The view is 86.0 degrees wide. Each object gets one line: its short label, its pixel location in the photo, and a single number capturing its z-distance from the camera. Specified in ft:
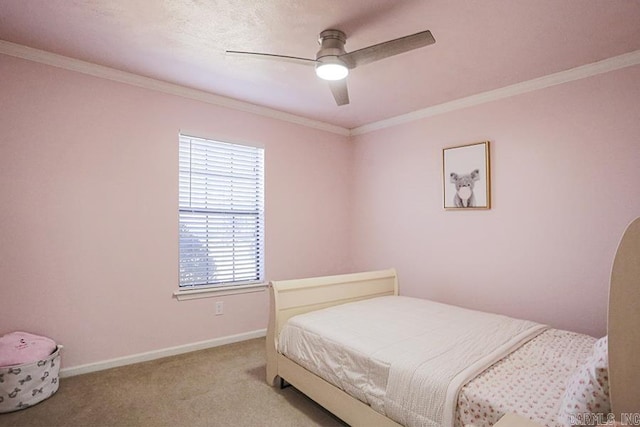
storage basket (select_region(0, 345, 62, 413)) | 7.13
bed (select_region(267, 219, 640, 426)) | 3.59
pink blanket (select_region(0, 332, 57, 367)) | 7.31
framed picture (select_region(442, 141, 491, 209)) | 10.87
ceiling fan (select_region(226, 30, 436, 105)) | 6.12
